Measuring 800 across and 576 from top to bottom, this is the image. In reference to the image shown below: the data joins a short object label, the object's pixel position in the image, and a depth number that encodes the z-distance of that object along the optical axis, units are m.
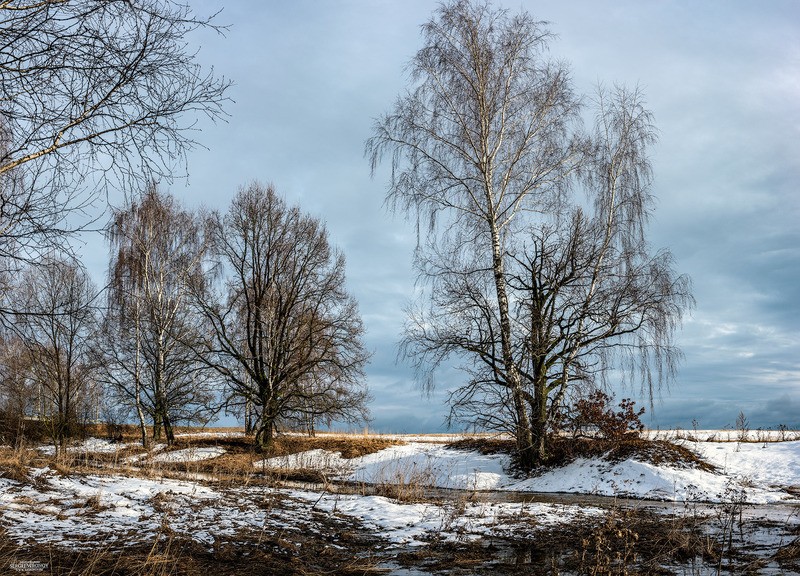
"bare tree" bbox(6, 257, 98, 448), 20.48
